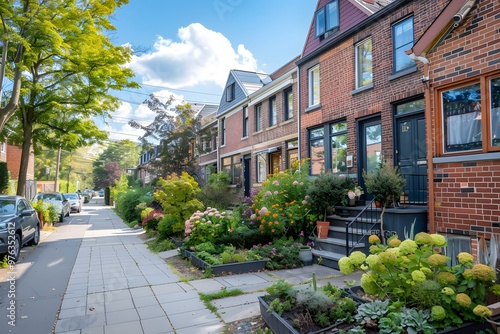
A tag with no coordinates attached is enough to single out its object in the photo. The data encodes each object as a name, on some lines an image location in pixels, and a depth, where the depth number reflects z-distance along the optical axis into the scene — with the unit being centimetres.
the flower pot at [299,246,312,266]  708
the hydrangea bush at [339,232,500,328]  300
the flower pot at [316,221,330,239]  798
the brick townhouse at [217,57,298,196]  1403
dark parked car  715
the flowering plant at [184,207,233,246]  815
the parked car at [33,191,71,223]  1859
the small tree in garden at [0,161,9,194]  1739
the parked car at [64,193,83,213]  2490
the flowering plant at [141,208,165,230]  1229
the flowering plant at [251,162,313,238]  825
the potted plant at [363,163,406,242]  654
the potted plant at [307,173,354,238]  801
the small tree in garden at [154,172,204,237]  972
